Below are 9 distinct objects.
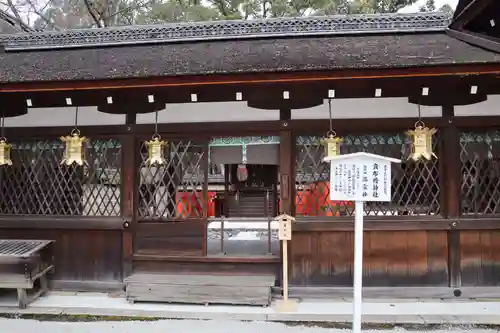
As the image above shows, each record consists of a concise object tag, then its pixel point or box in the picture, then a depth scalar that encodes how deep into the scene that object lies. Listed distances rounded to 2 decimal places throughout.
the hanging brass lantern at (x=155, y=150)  5.14
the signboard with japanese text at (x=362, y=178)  3.40
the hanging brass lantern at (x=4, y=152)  5.33
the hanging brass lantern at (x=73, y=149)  5.23
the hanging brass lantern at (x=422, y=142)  4.81
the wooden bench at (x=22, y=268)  4.77
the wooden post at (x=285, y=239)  4.69
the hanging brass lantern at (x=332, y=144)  4.86
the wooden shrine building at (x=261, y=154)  5.00
